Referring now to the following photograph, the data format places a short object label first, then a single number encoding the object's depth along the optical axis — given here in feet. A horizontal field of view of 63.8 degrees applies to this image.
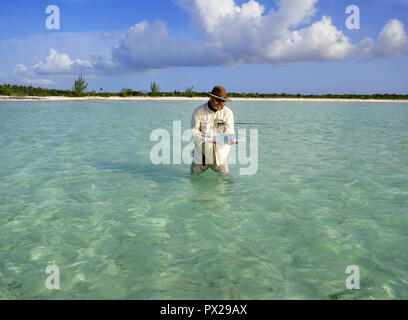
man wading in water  19.21
